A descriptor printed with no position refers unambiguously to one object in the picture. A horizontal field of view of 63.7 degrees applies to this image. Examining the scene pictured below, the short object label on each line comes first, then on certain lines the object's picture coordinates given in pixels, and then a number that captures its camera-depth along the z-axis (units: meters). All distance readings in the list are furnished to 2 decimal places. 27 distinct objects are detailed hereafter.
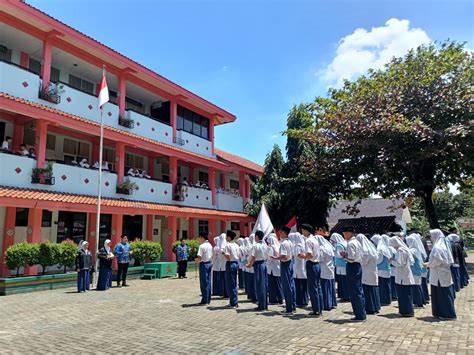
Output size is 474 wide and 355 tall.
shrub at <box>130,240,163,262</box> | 14.89
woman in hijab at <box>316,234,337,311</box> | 8.23
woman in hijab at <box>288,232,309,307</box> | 8.47
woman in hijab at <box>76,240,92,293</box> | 11.41
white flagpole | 12.63
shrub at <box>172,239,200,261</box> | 17.92
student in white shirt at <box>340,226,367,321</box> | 7.33
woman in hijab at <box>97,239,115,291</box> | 11.94
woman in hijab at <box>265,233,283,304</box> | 9.41
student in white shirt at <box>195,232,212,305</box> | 9.09
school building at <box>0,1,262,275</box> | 12.56
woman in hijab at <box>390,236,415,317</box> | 7.69
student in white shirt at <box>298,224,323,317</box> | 7.75
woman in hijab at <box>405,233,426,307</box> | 8.43
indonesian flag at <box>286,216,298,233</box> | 15.56
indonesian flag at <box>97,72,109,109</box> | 13.93
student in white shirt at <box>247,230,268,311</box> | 8.48
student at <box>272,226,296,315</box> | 8.15
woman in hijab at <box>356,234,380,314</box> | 7.87
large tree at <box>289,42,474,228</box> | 15.04
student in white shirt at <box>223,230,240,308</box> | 8.97
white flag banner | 13.17
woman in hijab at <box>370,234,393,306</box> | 9.04
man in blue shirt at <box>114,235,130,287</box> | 12.98
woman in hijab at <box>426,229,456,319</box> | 7.26
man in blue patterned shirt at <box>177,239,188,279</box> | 15.34
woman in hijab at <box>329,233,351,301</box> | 9.79
